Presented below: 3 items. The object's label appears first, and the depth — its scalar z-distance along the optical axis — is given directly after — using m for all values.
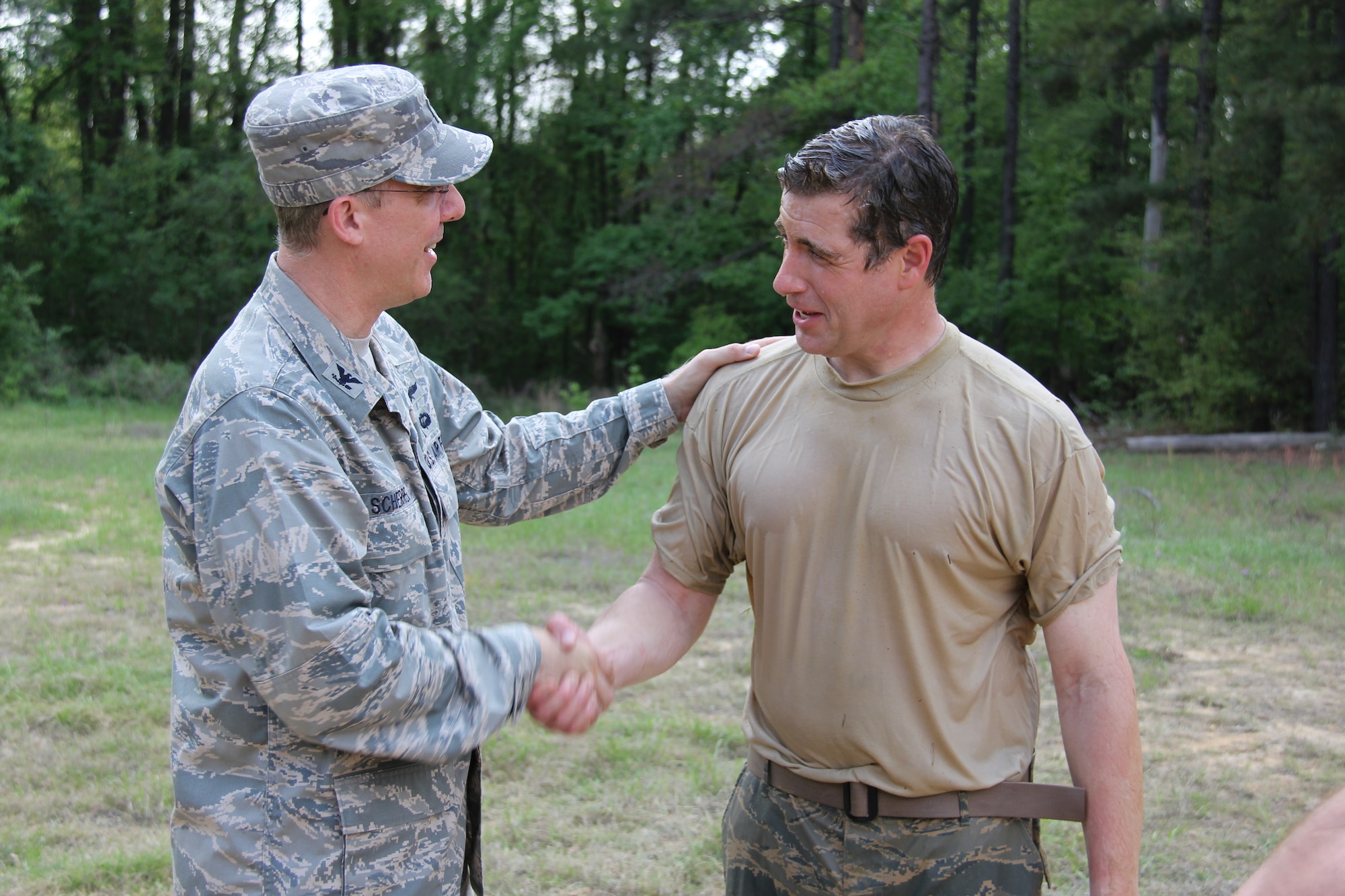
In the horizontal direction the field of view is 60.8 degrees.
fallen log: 17.98
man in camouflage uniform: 2.01
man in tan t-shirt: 2.28
